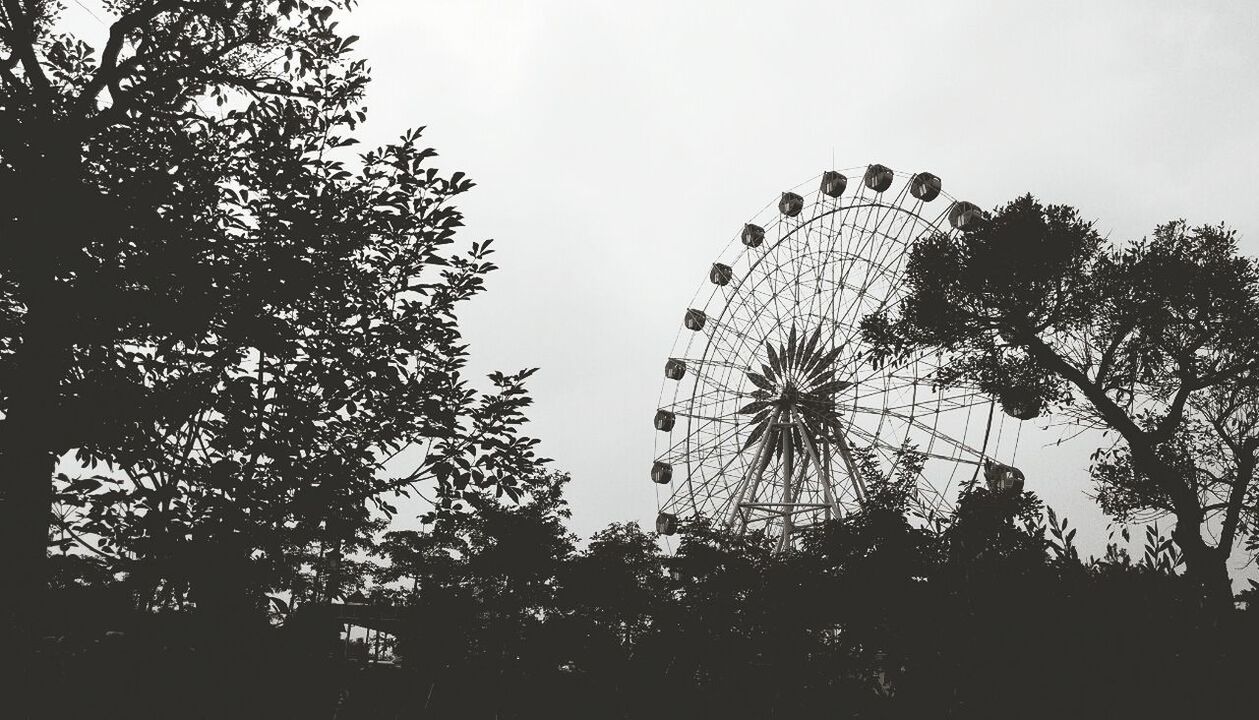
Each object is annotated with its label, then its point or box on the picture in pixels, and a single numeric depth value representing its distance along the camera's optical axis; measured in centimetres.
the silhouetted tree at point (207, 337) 498
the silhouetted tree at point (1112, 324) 1695
